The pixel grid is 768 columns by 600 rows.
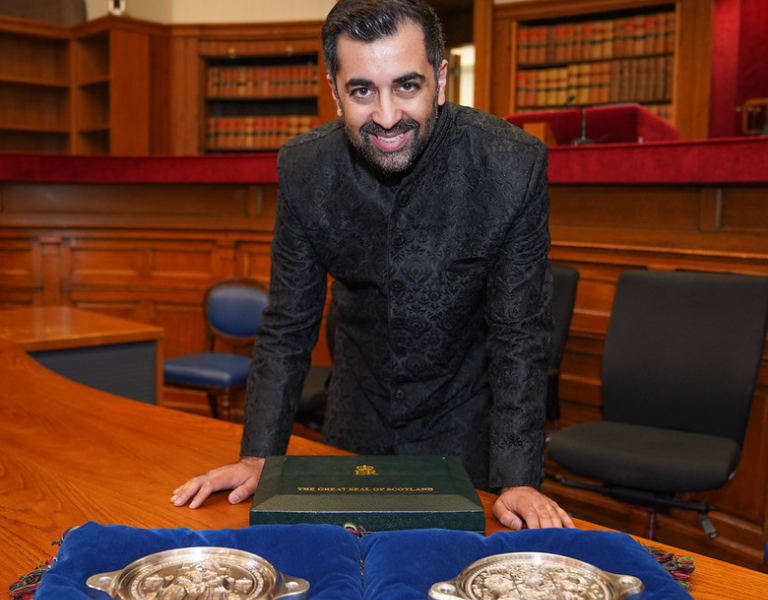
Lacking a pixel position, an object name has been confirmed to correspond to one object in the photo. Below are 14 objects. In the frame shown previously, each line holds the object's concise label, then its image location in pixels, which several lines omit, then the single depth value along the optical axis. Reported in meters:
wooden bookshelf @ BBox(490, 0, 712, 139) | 5.37
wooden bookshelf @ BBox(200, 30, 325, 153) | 6.90
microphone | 3.30
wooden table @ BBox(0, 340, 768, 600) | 0.91
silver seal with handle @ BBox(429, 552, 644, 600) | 0.67
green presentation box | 0.89
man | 1.15
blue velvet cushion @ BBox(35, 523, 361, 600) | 0.72
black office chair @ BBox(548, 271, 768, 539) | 1.98
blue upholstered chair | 3.36
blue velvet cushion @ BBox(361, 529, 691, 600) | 0.72
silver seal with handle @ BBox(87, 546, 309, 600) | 0.67
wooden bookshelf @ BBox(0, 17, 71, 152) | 7.17
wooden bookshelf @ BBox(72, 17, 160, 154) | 6.80
